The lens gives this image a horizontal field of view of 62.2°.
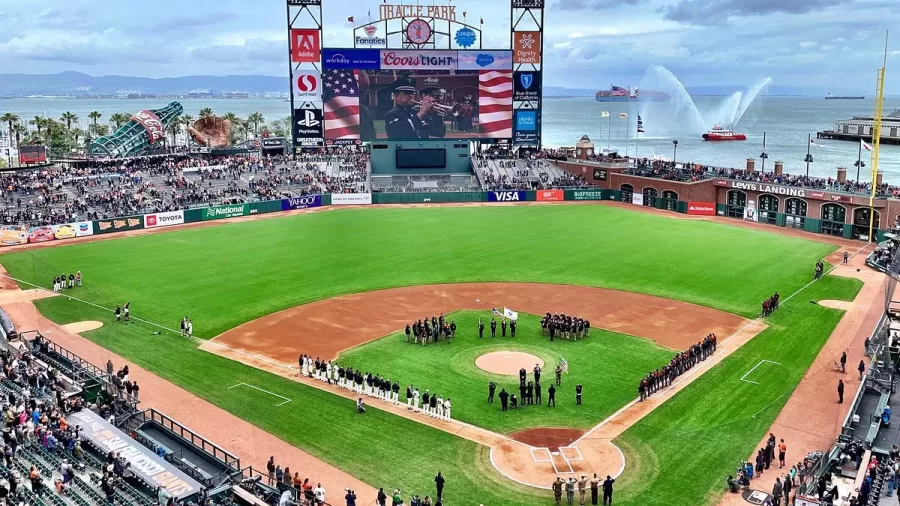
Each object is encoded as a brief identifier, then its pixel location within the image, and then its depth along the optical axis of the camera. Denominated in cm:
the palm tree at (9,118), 11141
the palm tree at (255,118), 16531
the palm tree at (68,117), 13240
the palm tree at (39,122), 11694
